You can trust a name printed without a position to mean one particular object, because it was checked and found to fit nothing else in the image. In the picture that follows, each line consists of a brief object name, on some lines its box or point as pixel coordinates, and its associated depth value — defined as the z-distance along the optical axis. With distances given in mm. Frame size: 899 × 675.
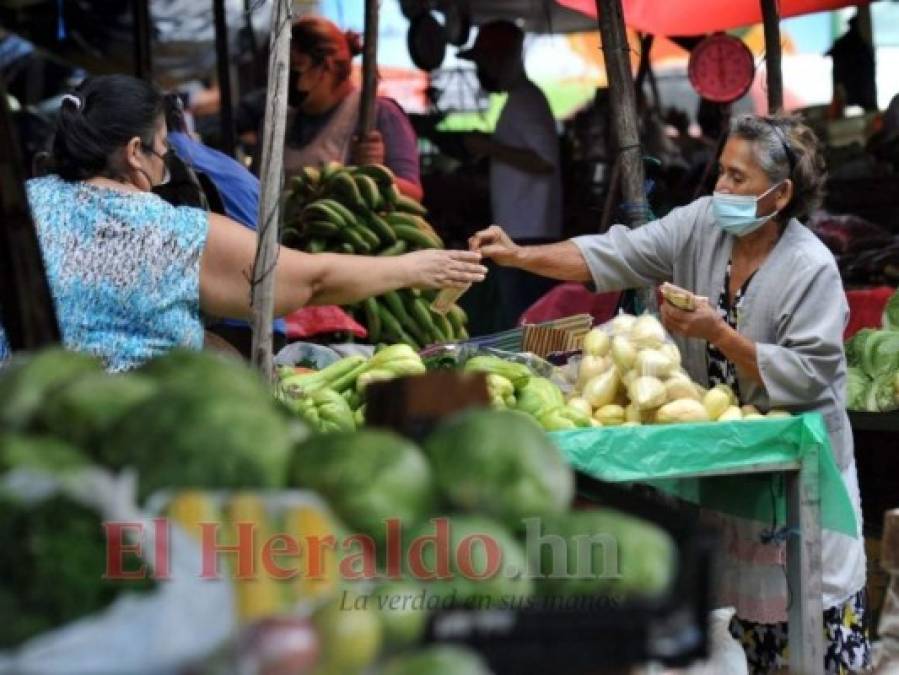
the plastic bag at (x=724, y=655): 7340
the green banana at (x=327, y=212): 10969
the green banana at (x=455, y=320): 11070
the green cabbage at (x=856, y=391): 10703
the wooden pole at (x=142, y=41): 15234
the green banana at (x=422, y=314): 10836
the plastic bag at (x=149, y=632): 2793
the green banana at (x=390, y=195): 11383
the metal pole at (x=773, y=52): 12922
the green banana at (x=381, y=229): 11117
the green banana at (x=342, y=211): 11023
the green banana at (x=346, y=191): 11133
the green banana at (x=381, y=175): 11375
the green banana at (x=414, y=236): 11172
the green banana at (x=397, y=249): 11055
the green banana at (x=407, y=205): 11453
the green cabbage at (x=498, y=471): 3469
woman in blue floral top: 7148
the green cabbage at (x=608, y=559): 3441
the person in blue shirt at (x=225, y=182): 10320
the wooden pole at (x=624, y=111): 9781
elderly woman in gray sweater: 7652
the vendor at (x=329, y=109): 13000
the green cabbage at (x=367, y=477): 3375
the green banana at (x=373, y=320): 10820
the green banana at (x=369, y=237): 11000
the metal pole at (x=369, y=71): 12552
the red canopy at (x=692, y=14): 17016
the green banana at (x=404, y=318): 10875
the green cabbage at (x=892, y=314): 12078
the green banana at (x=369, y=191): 11180
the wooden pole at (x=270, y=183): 6203
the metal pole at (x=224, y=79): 16203
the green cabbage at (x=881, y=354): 10891
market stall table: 7051
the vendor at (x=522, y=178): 15000
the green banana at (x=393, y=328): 10852
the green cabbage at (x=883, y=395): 10570
